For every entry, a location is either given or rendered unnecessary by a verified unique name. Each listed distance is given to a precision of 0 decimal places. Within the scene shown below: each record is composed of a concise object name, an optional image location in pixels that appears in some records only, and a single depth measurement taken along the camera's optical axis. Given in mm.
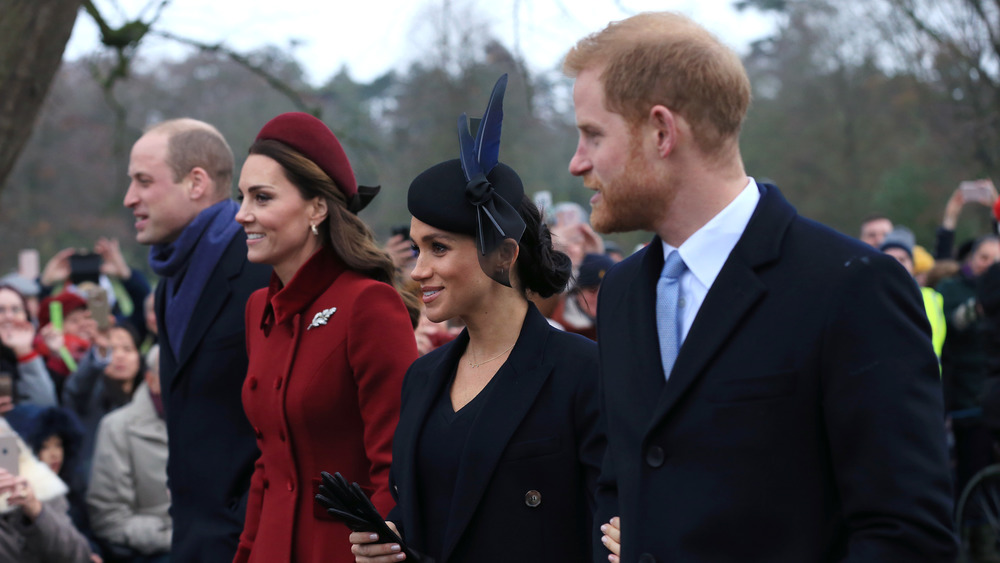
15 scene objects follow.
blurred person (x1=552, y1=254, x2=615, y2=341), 4901
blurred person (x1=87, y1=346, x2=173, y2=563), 5598
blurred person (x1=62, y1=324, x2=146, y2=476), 6715
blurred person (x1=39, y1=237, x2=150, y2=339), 9828
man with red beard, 1725
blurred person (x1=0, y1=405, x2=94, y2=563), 4809
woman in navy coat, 2584
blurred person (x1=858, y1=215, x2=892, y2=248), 8617
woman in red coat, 3141
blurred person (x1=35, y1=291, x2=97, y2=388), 8008
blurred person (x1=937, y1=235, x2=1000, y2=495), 8203
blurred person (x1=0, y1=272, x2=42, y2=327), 9686
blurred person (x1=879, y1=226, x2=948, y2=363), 7622
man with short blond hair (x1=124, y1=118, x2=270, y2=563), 3643
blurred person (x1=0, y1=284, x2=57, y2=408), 6531
